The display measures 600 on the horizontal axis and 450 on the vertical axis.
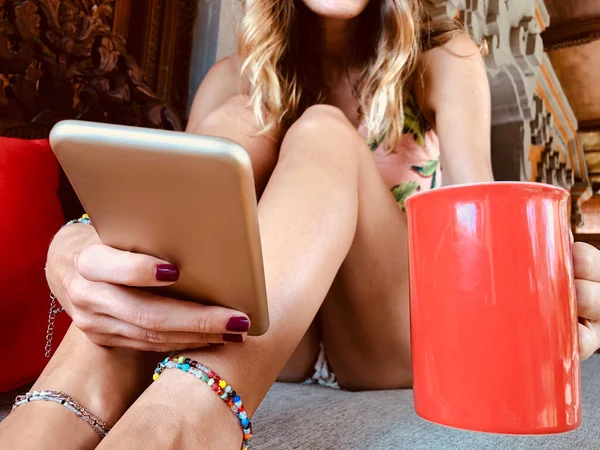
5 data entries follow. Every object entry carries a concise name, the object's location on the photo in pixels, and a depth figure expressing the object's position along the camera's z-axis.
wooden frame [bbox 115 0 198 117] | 1.27
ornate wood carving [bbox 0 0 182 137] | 0.84
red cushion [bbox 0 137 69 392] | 0.57
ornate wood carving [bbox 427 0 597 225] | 1.95
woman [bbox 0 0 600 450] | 0.34
